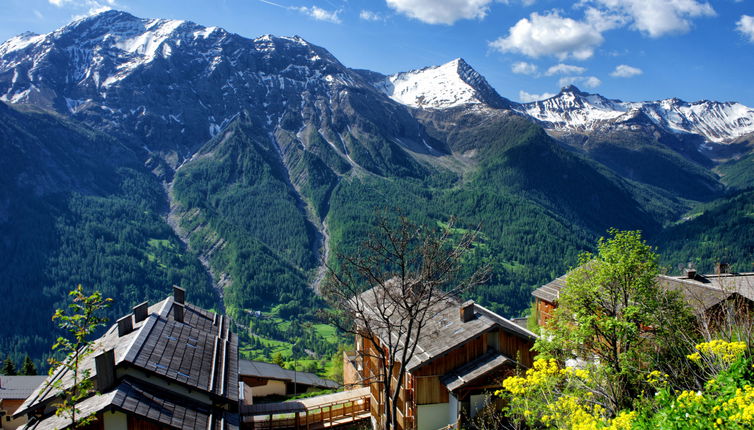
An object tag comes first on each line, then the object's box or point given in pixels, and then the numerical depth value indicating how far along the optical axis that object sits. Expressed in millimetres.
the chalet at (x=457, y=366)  30453
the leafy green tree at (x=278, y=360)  69238
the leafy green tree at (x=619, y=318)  20984
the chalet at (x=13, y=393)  38344
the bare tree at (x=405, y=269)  21703
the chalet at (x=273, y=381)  48734
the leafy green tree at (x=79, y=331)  13047
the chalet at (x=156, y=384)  21469
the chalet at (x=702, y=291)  28822
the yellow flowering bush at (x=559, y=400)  12194
